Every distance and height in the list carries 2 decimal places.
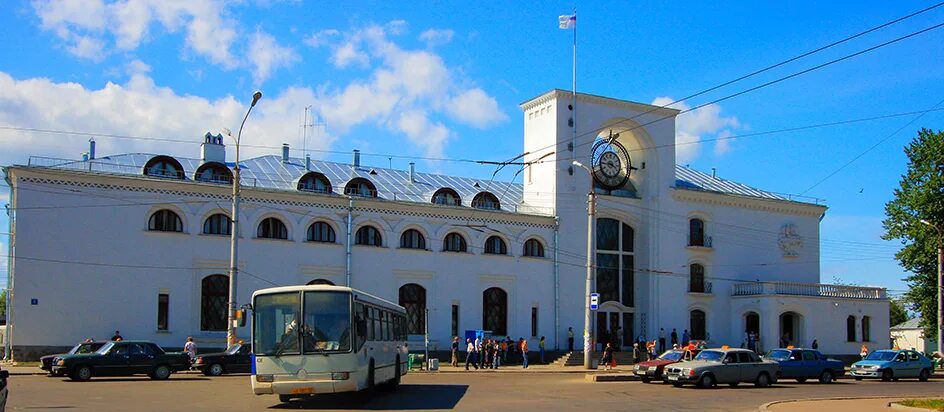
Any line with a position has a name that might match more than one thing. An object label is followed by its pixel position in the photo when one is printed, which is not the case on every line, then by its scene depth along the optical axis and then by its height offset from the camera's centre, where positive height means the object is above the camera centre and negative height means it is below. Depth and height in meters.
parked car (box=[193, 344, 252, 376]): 32.69 -2.66
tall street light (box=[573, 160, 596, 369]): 35.69 +0.36
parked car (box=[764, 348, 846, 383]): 33.47 -2.60
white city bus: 20.00 -1.18
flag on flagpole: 44.88 +12.81
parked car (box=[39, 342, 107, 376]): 29.52 -2.08
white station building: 37.84 +2.06
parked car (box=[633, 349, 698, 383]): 30.98 -2.51
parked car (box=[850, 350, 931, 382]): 35.81 -2.79
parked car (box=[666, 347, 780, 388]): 28.66 -2.43
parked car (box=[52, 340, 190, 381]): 28.50 -2.42
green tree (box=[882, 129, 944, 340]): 52.50 +4.44
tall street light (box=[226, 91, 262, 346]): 31.45 +0.99
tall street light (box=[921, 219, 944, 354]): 44.28 -0.16
